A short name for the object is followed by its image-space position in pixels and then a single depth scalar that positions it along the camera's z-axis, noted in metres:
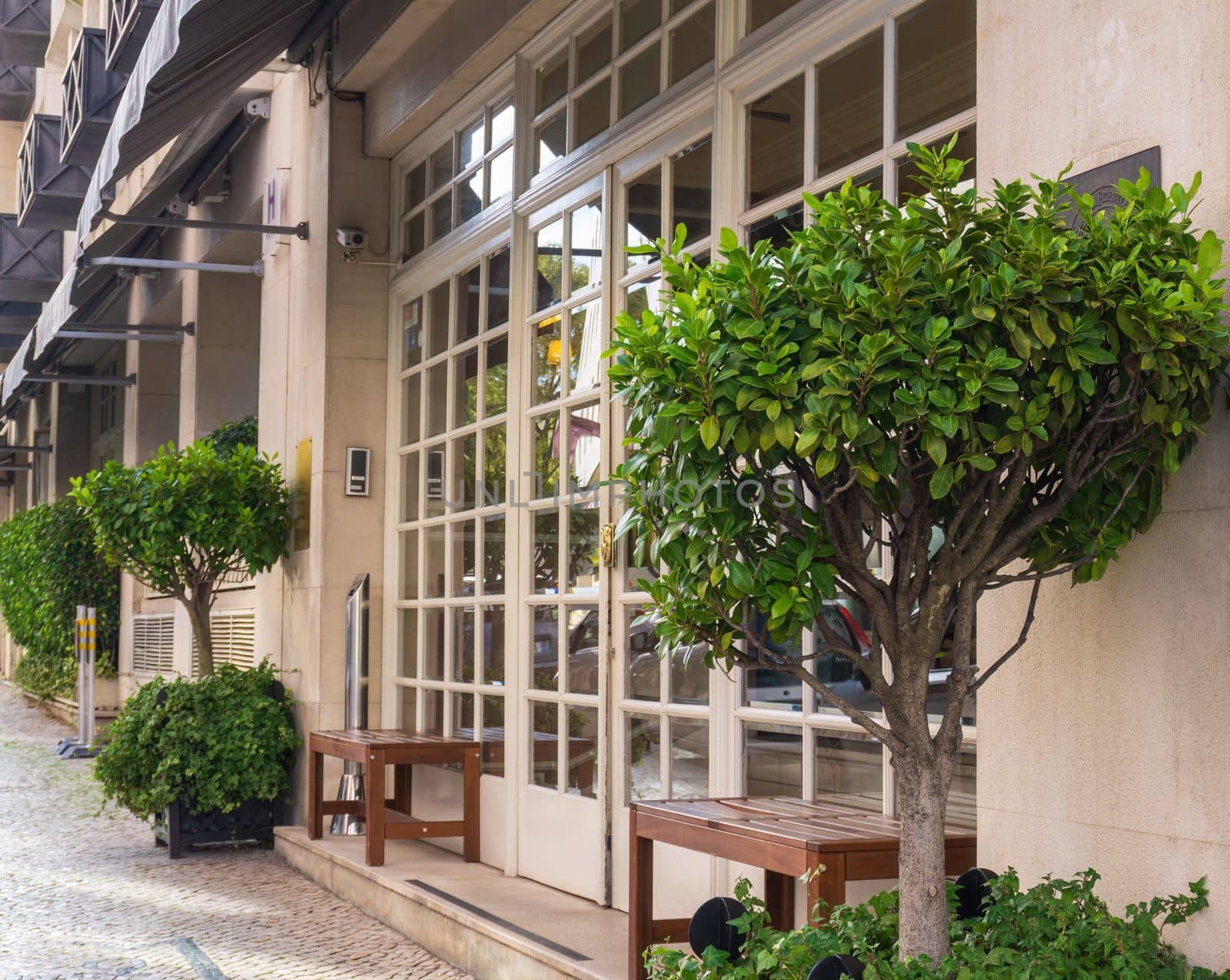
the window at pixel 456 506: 6.15
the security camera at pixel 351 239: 7.29
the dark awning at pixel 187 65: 5.38
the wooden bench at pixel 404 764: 5.94
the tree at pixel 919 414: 2.18
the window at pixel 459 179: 6.27
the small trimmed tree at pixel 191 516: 7.47
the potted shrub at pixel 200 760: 7.02
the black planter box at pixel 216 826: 7.13
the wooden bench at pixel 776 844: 3.00
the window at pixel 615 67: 4.73
